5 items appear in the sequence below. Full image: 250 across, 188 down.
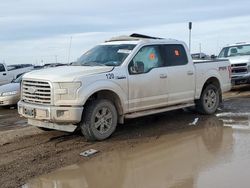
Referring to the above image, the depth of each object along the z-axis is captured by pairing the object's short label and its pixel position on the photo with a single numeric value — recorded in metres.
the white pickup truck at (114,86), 5.66
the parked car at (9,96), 10.22
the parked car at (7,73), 15.92
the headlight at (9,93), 10.30
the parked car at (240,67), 11.53
